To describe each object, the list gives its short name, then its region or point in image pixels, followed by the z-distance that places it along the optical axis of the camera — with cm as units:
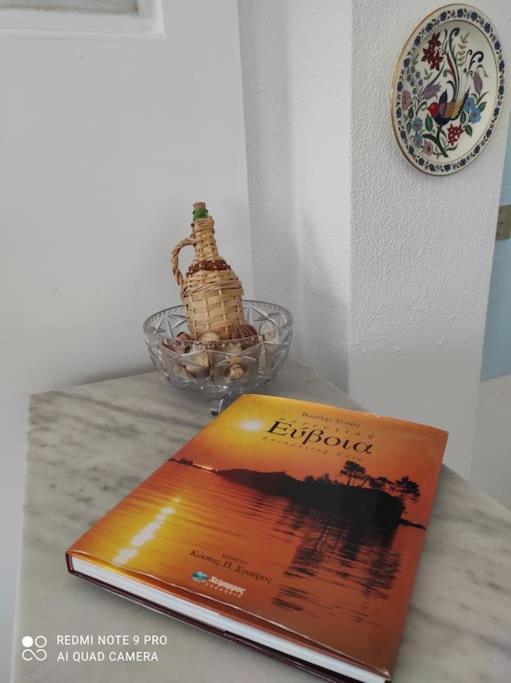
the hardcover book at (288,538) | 33
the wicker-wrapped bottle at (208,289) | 67
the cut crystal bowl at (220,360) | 65
